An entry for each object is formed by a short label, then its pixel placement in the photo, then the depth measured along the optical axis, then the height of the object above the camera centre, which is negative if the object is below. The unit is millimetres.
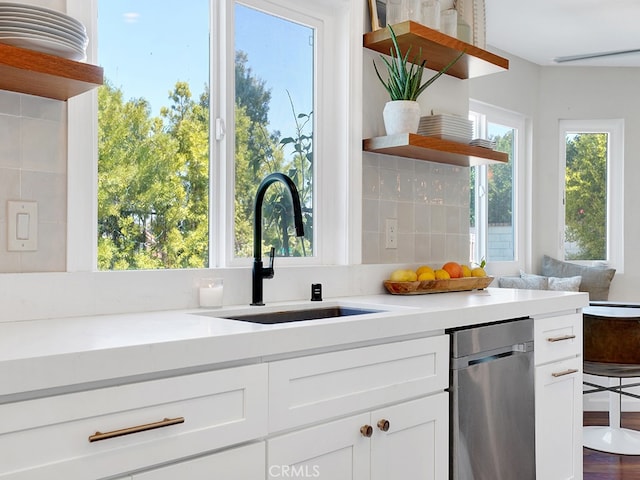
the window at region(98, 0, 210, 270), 1889 +343
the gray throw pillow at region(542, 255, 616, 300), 4676 -245
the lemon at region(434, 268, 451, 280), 2602 -126
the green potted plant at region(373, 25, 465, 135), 2453 +583
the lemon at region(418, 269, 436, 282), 2541 -127
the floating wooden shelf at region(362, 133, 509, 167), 2404 +387
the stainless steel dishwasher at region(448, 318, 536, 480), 1917 -509
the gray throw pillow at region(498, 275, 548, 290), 4332 -263
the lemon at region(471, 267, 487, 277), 2756 -124
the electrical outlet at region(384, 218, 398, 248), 2650 +51
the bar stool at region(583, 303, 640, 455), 3117 -519
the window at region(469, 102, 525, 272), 4410 +352
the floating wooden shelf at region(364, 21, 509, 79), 2443 +813
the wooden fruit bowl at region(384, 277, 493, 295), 2486 -168
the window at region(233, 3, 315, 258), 2242 +457
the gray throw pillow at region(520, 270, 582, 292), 4422 -268
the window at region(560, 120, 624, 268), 4941 +455
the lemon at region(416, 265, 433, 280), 2578 -105
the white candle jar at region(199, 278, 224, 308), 1909 -146
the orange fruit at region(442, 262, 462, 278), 2678 -104
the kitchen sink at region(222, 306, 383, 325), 1986 -233
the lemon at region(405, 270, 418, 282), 2523 -130
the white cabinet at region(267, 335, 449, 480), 1443 -435
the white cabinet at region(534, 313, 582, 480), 2283 -572
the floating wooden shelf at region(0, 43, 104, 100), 1360 +385
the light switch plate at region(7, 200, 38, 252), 1577 +44
